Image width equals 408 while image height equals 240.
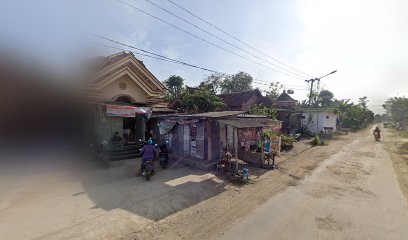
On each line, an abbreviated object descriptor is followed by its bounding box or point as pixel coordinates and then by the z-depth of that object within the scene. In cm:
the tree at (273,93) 5156
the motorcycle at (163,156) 1312
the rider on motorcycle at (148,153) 1102
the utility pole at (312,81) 3334
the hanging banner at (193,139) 1420
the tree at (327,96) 7486
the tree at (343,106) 4766
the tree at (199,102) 2405
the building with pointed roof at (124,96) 1476
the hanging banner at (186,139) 1481
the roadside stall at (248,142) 1282
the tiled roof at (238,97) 3258
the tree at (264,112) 2455
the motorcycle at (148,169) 1079
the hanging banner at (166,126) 1597
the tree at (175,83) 5288
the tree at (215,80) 5815
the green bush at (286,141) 2062
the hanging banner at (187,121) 1394
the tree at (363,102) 6468
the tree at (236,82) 5938
